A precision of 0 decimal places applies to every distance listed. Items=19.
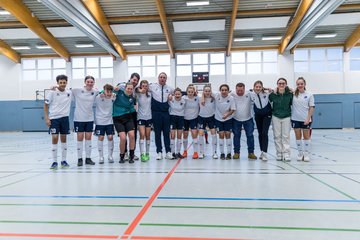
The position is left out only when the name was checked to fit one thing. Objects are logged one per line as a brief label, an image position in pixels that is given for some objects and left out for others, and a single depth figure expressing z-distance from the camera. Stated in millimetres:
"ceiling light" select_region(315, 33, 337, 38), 21438
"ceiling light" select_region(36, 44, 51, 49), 23295
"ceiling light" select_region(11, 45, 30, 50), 23703
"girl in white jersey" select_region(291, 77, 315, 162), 6409
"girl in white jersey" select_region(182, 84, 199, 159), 7141
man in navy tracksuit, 6801
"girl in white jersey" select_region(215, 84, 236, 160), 6840
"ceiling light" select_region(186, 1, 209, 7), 17825
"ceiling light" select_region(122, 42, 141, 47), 22989
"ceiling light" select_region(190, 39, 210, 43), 22283
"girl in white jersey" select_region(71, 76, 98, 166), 6203
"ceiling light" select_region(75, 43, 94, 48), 22928
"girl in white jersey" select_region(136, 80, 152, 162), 6766
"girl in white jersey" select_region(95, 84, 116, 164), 6434
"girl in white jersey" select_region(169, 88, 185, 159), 7012
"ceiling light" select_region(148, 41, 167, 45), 22484
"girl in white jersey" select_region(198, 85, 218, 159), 7141
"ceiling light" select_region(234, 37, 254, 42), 22073
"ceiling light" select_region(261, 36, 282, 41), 21969
